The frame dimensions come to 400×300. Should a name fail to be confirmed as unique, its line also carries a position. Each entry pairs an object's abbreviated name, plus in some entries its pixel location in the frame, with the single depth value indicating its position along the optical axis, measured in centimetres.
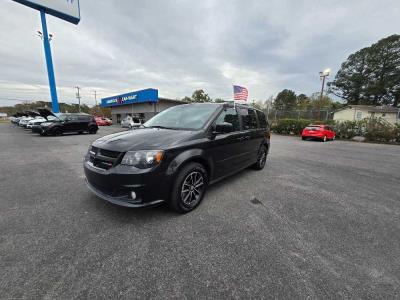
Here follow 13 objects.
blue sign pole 2066
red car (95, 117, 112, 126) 3162
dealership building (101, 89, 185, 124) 2709
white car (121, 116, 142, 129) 2503
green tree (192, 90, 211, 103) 6079
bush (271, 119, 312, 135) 1882
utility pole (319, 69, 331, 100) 2348
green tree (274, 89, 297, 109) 6267
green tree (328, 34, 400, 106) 4091
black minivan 249
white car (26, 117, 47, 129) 1400
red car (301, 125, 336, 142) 1459
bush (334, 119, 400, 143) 1428
